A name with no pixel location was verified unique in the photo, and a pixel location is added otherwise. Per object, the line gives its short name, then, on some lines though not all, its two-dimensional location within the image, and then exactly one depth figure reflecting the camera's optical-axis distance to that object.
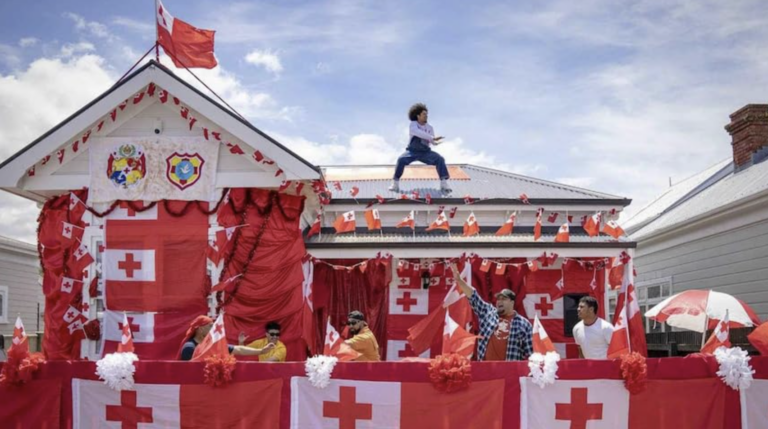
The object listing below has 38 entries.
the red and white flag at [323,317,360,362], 7.19
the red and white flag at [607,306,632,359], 6.78
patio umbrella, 9.59
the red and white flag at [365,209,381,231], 11.05
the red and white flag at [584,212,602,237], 11.17
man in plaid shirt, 7.32
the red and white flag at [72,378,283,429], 6.60
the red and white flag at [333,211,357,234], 10.91
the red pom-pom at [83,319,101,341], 10.00
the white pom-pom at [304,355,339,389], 6.51
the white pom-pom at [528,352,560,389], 6.36
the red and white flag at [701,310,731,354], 6.88
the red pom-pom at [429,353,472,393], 6.34
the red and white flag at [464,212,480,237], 10.90
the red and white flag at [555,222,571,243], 10.70
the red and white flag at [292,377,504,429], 6.44
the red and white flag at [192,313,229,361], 6.84
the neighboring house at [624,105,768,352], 13.11
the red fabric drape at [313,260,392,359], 11.27
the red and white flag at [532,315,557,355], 6.56
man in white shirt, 7.46
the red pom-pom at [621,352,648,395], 6.43
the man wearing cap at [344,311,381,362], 8.25
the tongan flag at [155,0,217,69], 10.51
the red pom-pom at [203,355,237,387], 6.54
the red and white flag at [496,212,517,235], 11.07
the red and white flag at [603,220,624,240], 10.77
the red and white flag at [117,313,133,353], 7.01
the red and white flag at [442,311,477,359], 6.77
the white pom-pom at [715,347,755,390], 6.57
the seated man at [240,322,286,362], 8.55
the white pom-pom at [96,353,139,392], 6.68
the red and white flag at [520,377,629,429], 6.47
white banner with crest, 10.03
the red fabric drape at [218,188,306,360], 9.79
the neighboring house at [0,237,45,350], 20.73
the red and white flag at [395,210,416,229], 11.09
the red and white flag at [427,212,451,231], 10.96
